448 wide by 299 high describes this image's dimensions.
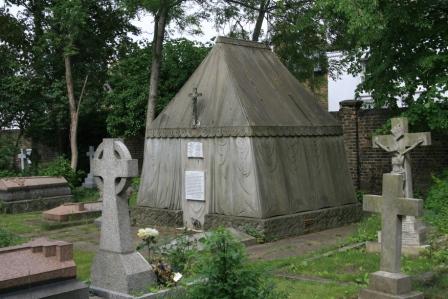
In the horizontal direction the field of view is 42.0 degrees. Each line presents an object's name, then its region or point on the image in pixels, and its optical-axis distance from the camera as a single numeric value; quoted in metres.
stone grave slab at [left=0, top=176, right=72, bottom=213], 16.22
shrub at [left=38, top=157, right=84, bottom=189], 19.30
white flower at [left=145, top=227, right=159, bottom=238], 7.14
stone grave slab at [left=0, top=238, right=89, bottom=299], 5.71
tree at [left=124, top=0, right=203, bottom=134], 17.65
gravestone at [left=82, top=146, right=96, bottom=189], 20.52
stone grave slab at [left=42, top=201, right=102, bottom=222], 13.98
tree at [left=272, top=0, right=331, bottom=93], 18.45
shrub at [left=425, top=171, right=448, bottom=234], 10.70
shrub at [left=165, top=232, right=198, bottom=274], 7.18
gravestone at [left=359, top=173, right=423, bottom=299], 6.16
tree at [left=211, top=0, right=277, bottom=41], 18.85
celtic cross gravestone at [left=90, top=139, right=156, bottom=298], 6.59
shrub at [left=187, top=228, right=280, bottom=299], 4.96
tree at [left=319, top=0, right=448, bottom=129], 11.84
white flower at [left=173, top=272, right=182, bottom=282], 6.73
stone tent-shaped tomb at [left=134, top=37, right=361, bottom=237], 11.32
